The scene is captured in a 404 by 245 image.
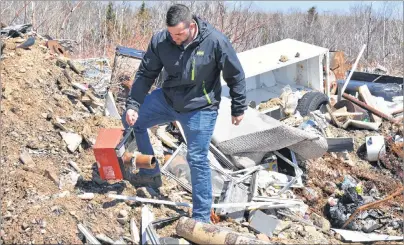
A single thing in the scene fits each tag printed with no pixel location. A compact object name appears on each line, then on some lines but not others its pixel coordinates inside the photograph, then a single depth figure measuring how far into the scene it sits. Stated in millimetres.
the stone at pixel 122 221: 4371
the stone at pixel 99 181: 4918
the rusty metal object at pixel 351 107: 8227
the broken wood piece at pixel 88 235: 3991
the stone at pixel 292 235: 4754
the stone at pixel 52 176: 4754
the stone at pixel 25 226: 4070
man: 3988
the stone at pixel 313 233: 4811
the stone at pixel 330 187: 6205
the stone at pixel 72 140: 5309
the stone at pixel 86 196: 4542
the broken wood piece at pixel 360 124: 7816
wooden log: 3898
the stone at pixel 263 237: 4465
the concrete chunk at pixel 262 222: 4684
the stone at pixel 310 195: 5906
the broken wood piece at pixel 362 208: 5355
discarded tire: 7492
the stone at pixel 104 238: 4062
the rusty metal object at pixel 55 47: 6992
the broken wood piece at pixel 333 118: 7816
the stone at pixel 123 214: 4414
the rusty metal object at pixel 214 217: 4688
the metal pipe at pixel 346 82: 8552
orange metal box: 4562
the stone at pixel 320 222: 5219
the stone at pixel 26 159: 4895
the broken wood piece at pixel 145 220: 4148
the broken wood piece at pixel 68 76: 6443
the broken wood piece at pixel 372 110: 8051
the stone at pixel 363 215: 5406
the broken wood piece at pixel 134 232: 4202
